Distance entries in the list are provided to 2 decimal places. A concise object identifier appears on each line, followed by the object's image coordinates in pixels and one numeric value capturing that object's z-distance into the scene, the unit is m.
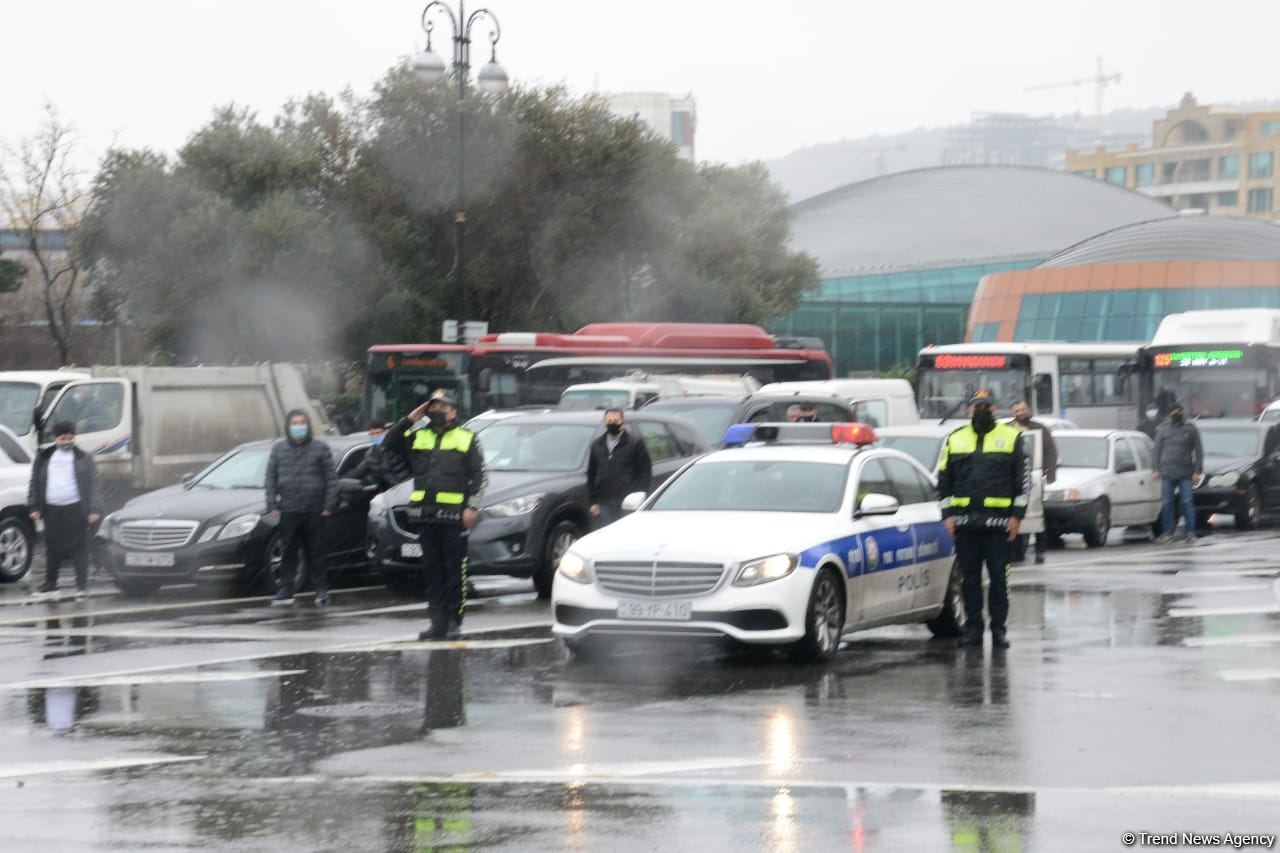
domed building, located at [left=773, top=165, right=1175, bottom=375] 100.88
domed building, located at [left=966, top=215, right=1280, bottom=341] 74.19
